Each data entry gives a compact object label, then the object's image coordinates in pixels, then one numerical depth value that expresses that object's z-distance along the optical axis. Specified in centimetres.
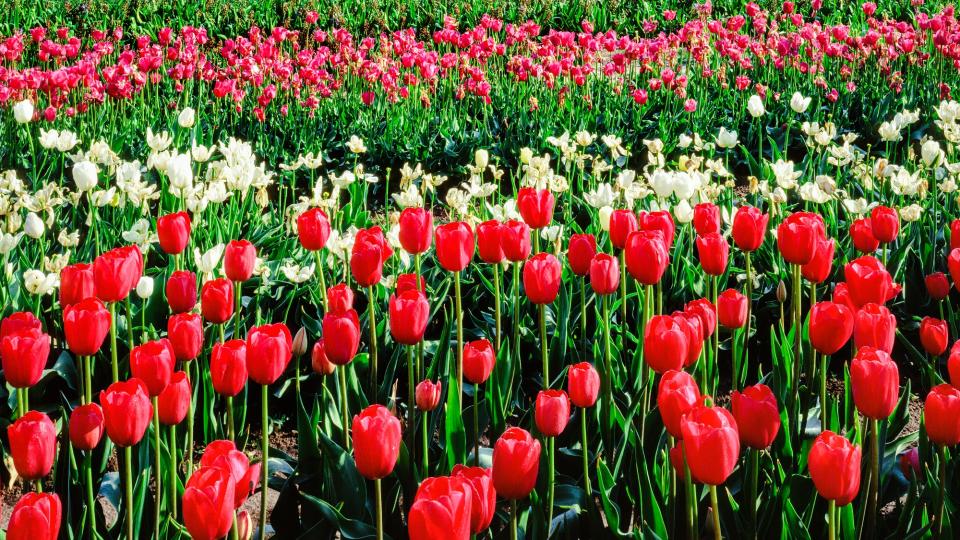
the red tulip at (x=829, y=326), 259
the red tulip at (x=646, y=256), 272
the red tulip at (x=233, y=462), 233
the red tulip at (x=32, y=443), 240
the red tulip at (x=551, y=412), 254
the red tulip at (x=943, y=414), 244
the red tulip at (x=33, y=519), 224
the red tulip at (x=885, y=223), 306
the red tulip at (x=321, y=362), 281
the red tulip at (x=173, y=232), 295
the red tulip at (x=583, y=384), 258
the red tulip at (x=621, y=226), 293
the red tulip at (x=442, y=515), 219
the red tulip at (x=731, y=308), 285
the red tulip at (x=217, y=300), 275
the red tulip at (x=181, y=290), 282
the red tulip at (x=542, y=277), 278
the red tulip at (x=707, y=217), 298
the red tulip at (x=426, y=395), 271
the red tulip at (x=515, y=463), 237
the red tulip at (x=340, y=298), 282
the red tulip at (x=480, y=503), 229
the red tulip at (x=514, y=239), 287
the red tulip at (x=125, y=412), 243
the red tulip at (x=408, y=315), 266
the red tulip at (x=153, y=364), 251
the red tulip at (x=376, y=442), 238
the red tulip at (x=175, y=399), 253
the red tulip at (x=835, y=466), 235
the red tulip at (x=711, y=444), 230
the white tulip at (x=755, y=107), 428
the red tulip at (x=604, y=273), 278
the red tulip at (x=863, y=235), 305
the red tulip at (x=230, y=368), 256
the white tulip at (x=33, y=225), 325
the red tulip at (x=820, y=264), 277
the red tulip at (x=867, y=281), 271
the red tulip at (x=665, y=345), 253
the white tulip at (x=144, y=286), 298
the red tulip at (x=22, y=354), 252
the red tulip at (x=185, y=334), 267
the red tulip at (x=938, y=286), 310
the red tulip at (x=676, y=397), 241
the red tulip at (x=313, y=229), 297
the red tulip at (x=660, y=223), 292
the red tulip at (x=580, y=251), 290
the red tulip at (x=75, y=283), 270
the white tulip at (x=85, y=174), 338
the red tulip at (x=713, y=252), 284
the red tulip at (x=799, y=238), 273
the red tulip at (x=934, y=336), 276
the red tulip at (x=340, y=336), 265
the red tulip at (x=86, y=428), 250
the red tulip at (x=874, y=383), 242
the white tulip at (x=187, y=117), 425
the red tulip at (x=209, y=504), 228
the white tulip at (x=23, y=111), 443
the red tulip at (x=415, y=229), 288
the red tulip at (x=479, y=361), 269
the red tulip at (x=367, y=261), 282
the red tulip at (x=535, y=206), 301
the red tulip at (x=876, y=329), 257
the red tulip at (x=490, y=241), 283
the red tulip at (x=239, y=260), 286
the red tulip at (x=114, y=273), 268
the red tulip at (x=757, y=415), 245
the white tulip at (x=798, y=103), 472
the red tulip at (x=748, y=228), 286
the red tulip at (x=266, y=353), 256
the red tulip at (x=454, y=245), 280
